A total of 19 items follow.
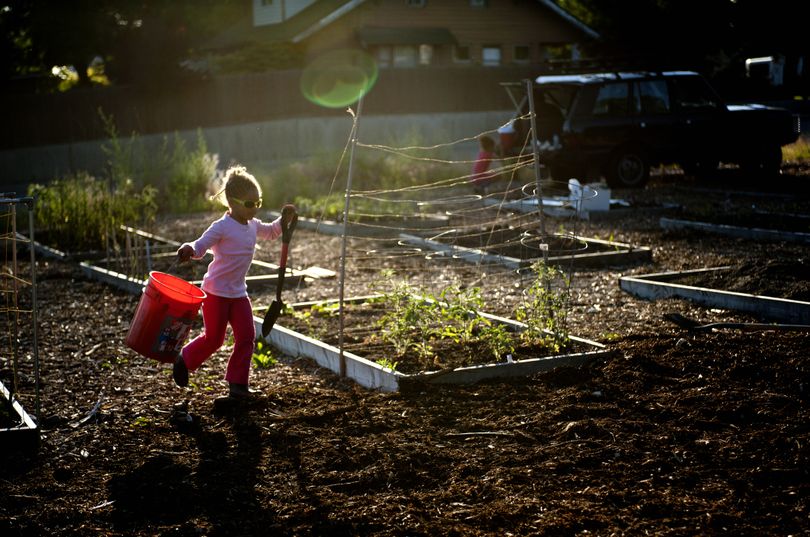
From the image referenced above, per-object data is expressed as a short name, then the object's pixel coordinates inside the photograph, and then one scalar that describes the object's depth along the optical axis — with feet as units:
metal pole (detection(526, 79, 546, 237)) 22.91
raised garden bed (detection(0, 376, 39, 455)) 16.70
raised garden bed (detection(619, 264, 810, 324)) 24.30
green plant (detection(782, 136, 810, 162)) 69.12
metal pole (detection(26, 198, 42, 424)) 16.12
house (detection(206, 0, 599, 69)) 126.41
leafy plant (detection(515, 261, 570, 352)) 21.43
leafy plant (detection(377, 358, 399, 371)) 19.90
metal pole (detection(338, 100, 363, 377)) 20.38
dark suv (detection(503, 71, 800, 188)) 54.44
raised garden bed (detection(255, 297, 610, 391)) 19.77
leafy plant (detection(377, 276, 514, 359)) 20.98
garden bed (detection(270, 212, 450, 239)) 43.42
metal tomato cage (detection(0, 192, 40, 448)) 16.75
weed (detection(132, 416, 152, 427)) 18.32
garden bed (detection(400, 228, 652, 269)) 33.86
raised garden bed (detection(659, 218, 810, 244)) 36.09
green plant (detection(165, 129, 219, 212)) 53.57
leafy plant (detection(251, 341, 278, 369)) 22.76
